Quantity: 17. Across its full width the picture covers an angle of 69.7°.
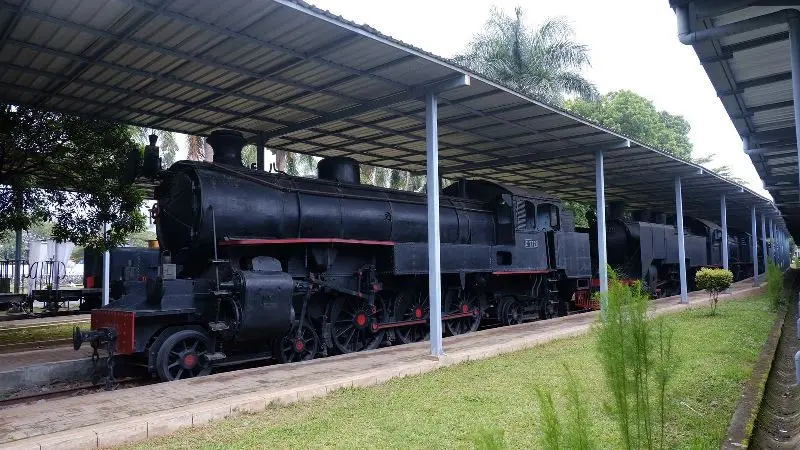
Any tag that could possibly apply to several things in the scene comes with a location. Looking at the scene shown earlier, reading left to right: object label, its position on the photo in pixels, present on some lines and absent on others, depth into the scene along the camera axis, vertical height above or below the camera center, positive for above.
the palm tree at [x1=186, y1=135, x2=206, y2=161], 25.86 +5.24
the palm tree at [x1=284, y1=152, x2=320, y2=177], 28.96 +5.01
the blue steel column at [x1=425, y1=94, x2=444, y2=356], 8.41 +0.50
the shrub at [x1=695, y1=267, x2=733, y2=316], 14.13 -0.62
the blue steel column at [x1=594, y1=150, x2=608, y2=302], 13.21 +1.00
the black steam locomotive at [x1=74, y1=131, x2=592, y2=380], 7.36 -0.10
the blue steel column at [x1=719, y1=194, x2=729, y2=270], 20.42 +1.10
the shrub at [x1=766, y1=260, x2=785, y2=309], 15.18 -0.77
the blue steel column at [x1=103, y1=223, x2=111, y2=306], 14.08 -0.26
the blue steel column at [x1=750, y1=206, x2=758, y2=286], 24.84 +0.40
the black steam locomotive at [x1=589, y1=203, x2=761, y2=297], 19.16 +0.33
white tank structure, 19.18 +0.34
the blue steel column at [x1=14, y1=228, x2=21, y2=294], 17.23 +0.18
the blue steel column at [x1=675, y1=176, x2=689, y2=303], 16.50 +0.41
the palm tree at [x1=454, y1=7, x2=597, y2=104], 24.41 +8.62
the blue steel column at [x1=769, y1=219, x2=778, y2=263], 33.97 +0.71
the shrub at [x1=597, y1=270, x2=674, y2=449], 3.53 -0.60
